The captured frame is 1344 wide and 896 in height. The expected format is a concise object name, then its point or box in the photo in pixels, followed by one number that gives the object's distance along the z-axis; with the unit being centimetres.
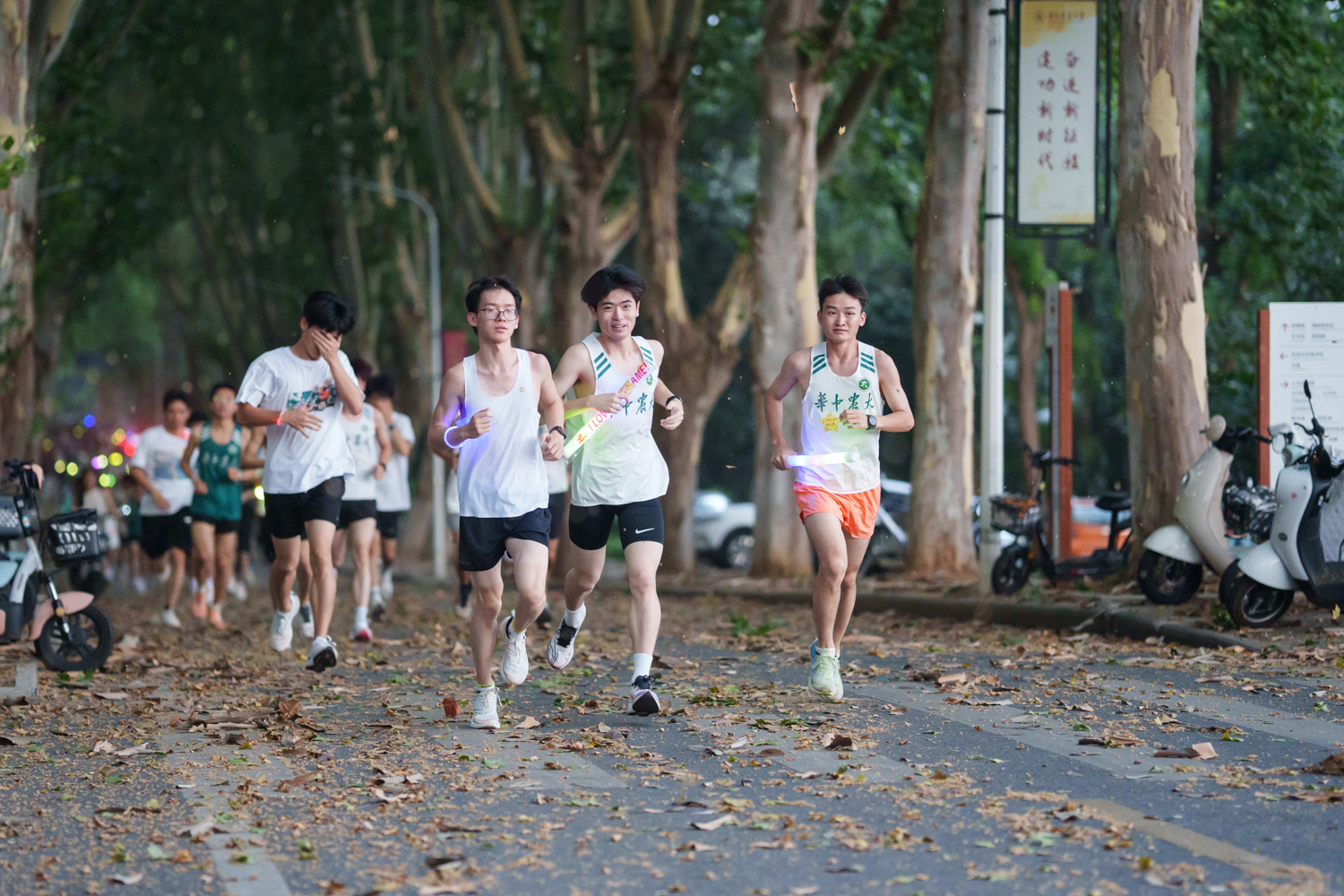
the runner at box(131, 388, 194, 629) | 1482
